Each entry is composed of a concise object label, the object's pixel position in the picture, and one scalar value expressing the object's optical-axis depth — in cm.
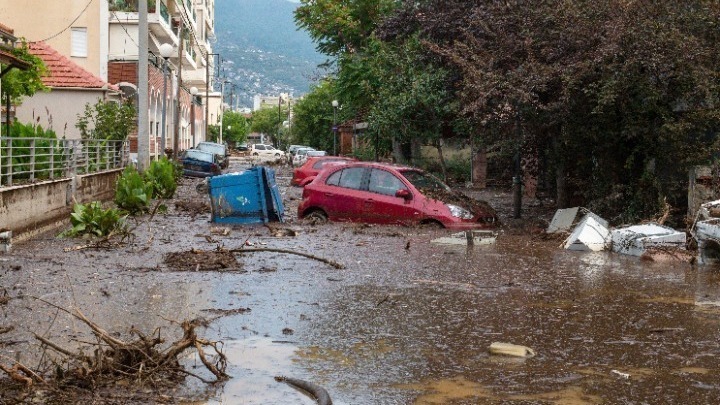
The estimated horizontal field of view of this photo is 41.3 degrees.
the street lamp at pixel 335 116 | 6318
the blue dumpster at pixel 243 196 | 1914
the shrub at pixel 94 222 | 1645
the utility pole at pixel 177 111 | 5286
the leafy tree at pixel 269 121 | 15638
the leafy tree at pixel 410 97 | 2984
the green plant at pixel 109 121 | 3356
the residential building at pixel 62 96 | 3584
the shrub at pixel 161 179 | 2811
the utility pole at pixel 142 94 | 2970
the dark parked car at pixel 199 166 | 4462
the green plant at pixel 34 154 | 1895
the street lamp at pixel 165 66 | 3672
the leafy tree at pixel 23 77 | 2259
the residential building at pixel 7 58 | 1884
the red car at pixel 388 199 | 1852
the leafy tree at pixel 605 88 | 1680
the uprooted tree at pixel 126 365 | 652
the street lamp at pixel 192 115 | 7912
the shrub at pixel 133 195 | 2250
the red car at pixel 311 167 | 3562
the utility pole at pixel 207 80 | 8552
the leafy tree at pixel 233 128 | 14300
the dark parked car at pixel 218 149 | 5197
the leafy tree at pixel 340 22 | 4606
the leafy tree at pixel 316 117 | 8181
